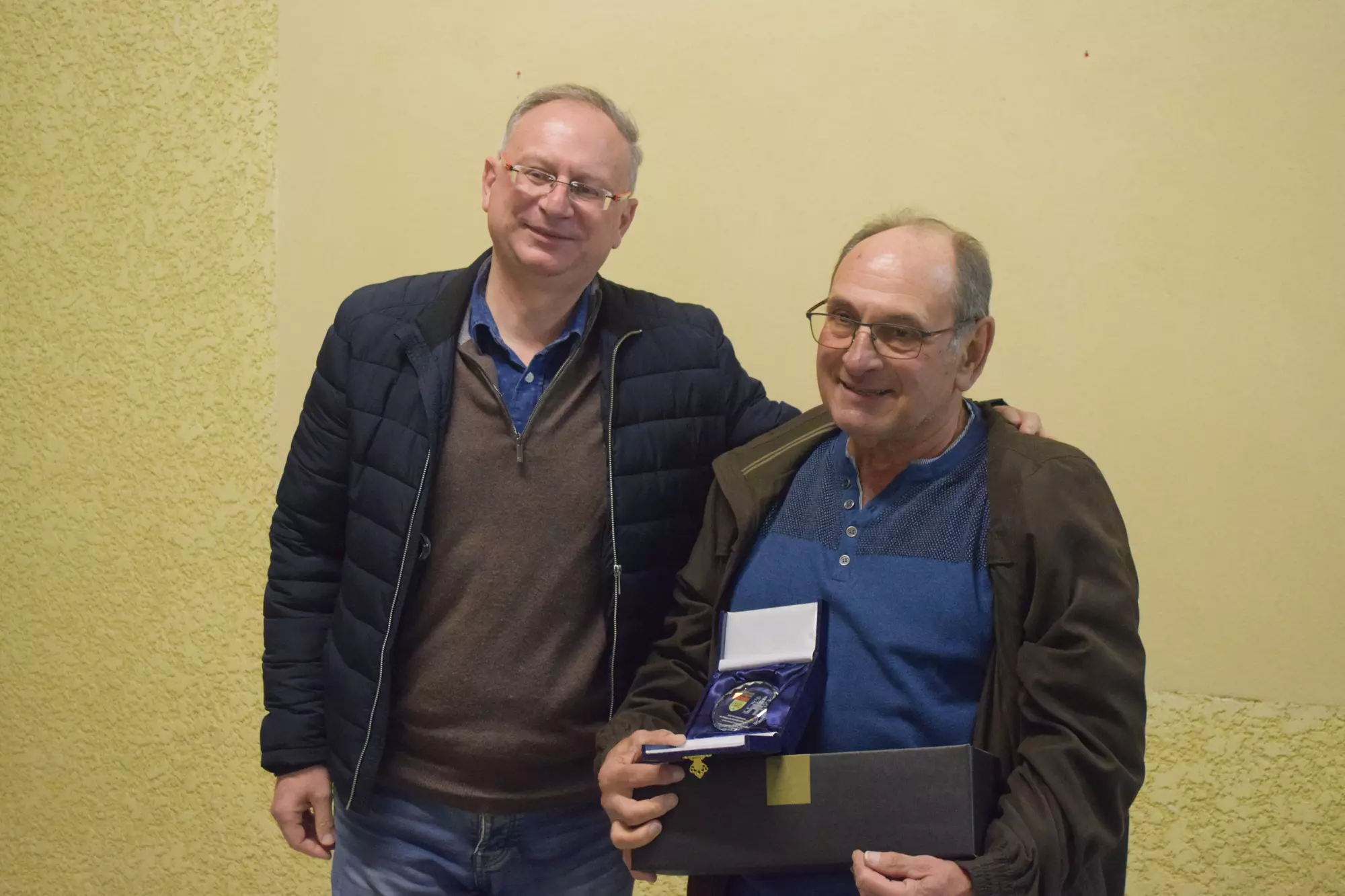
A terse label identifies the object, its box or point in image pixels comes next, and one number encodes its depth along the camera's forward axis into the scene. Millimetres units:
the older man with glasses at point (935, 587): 1116
